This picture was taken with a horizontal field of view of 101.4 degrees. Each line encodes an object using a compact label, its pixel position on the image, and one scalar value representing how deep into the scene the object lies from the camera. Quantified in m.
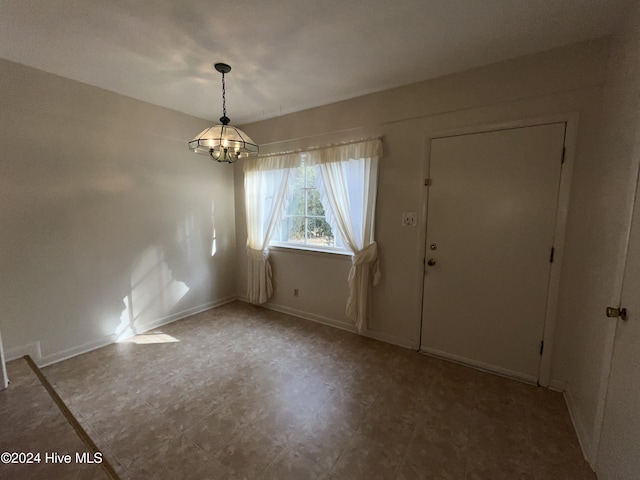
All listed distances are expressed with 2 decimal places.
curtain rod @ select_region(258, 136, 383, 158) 2.70
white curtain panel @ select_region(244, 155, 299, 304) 3.45
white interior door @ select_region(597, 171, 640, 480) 1.11
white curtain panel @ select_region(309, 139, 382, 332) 2.73
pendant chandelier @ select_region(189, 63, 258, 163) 1.99
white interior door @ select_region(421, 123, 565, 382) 2.04
